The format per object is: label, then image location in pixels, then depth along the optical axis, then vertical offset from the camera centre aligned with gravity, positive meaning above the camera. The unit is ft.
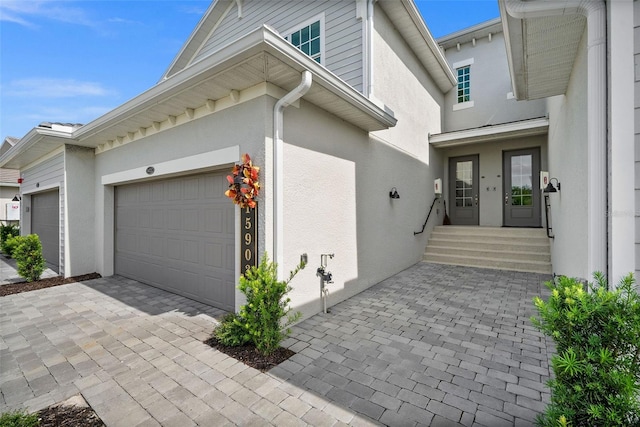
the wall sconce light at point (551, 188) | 17.04 +1.45
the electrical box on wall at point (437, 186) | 29.03 +2.70
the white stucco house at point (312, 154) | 10.39 +3.52
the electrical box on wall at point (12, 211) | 43.50 +0.57
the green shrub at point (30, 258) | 19.89 -3.10
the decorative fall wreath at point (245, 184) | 11.14 +1.16
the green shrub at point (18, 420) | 6.20 -4.67
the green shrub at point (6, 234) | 30.68 -2.31
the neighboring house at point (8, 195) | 43.86 +3.40
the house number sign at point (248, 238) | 11.68 -1.07
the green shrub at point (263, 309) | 9.55 -3.34
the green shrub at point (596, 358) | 4.23 -2.35
